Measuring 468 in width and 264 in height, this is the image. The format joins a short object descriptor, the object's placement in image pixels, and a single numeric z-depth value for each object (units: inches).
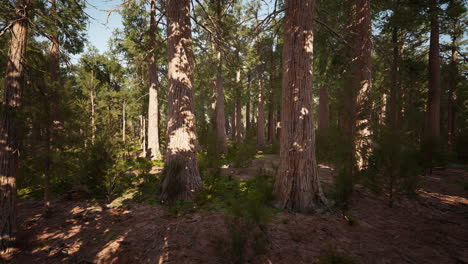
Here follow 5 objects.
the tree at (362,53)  243.1
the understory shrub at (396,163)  196.1
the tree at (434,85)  393.4
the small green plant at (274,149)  558.3
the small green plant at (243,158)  384.2
